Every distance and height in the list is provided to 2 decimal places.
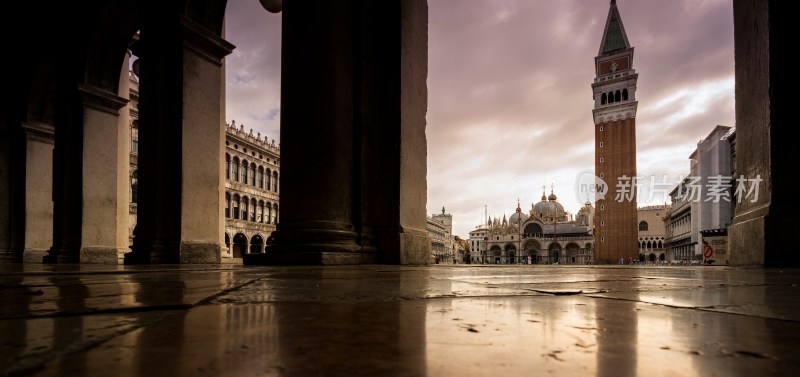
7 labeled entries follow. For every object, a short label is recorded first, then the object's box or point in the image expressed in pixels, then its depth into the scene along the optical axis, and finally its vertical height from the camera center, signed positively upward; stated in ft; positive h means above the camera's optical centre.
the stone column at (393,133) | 17.40 +3.22
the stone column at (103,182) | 29.58 +2.22
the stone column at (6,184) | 37.33 +2.53
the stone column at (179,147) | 21.53 +3.30
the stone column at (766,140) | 15.12 +2.70
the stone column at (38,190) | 36.83 +2.03
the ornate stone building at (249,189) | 111.05 +6.88
